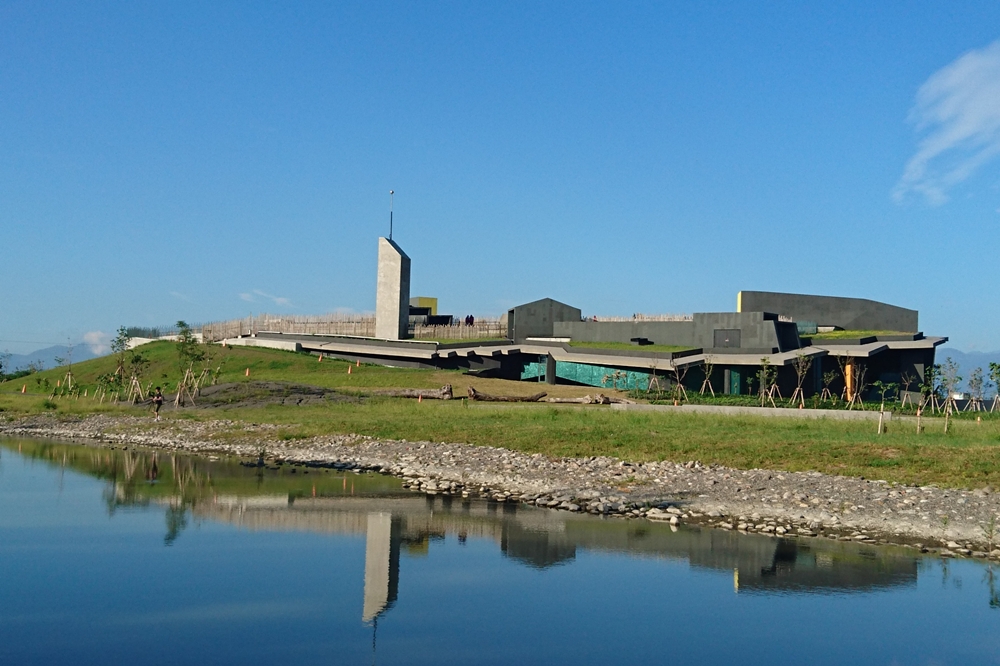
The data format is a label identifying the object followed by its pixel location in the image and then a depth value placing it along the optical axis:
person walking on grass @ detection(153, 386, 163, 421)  47.45
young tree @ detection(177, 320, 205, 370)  53.78
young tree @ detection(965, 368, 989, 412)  52.31
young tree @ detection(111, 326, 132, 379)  69.38
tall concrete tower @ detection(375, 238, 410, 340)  72.31
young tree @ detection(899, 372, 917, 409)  60.70
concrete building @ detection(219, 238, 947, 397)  57.88
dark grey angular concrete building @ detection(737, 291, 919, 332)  72.50
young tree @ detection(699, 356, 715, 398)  54.41
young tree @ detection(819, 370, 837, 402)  55.16
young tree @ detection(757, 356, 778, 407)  50.12
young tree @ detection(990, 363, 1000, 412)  43.56
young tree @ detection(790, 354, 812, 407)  51.81
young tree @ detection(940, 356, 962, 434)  46.35
